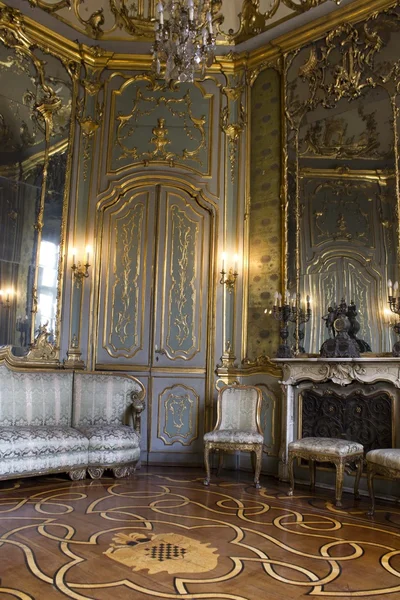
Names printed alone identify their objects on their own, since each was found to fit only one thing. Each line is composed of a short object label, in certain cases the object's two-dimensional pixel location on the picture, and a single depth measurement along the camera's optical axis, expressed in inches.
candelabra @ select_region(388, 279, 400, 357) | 178.1
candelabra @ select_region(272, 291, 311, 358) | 201.3
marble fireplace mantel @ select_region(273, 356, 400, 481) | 172.2
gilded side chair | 182.7
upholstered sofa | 173.2
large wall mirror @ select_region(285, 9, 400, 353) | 189.5
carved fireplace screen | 176.2
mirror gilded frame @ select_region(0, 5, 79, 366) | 210.7
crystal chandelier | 156.5
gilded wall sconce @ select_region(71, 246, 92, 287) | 229.5
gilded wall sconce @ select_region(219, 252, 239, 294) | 229.6
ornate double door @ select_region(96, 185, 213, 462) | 223.5
